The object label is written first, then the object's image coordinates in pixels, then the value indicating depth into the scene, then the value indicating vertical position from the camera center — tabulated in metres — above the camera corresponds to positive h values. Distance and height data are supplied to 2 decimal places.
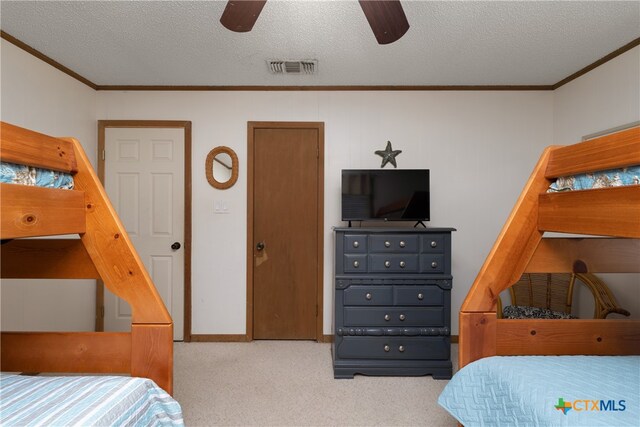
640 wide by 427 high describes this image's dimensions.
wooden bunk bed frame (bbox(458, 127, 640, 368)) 1.37 -0.25
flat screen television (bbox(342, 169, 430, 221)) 2.92 +0.15
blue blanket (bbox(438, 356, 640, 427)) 1.02 -0.62
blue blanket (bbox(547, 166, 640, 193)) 1.05 +0.11
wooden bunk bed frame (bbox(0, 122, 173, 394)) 1.22 -0.29
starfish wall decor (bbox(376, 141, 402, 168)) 3.13 +0.54
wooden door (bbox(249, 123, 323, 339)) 3.23 -0.27
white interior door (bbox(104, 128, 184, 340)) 3.22 +0.17
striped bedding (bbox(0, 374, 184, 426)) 0.97 -0.61
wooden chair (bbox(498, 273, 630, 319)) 2.74 -0.69
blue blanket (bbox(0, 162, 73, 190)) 0.98 +0.11
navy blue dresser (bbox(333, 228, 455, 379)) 2.59 -0.72
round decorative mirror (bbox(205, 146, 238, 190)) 3.22 +0.43
